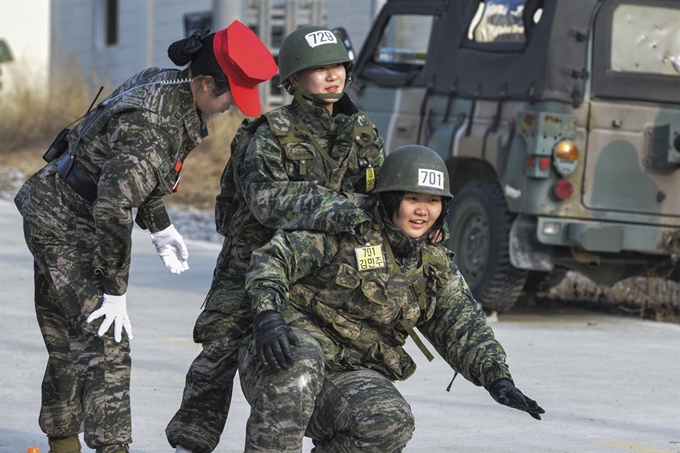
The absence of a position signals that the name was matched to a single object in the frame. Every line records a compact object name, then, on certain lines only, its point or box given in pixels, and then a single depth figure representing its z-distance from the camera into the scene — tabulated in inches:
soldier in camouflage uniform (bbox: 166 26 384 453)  406.0
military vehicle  754.8
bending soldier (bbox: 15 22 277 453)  397.1
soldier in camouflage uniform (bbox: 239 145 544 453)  358.0
